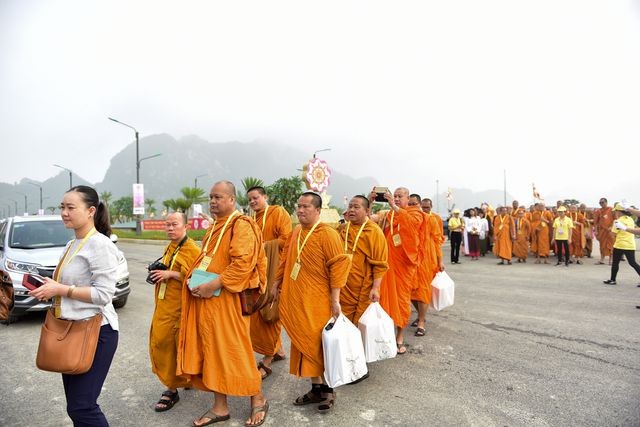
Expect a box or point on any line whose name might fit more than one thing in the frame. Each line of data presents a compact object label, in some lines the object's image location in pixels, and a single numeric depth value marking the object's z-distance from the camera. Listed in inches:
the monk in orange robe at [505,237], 482.6
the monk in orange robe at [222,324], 116.1
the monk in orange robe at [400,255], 178.1
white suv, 223.8
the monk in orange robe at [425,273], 208.8
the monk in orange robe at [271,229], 168.0
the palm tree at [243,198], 1286.4
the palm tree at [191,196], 1326.9
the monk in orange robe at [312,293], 129.0
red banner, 1469.0
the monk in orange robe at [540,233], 497.4
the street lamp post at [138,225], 1099.8
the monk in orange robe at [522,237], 506.9
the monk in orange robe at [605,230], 464.8
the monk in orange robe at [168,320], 129.3
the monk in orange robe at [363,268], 151.2
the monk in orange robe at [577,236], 505.5
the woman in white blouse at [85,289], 89.4
